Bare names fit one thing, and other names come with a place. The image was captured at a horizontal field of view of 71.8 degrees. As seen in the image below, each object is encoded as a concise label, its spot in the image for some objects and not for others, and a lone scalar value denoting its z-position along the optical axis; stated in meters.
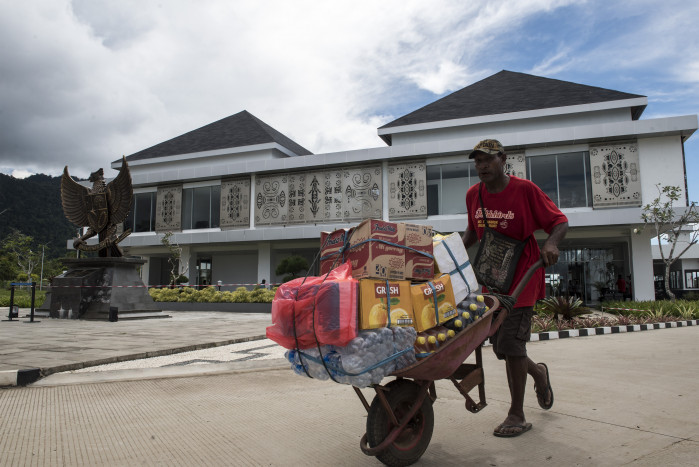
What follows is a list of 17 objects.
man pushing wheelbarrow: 3.21
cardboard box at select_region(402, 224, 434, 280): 2.67
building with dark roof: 20.91
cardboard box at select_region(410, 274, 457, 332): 2.57
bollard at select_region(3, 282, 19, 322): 13.22
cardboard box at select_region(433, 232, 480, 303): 2.85
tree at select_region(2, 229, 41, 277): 48.37
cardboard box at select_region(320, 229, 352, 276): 2.74
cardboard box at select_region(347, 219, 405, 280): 2.51
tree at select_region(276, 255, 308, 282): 23.48
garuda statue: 15.23
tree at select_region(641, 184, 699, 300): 18.83
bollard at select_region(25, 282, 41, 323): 12.72
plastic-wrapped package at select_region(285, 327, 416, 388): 2.32
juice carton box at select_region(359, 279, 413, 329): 2.36
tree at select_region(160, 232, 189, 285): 26.98
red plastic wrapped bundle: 2.29
